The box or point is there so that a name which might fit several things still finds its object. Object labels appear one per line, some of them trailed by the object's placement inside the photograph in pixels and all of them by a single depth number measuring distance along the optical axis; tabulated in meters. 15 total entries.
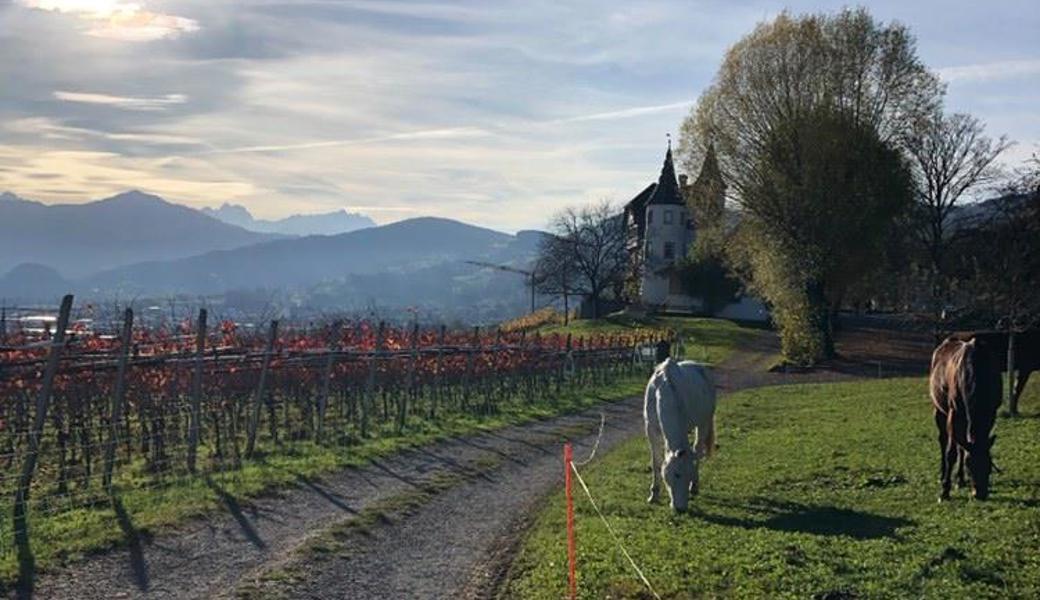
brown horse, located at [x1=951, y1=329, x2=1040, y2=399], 23.38
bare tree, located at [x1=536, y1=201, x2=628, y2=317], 89.00
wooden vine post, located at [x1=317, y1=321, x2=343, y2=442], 21.34
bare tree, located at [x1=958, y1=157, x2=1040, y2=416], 23.89
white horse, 13.63
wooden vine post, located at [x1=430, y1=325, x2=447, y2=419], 27.60
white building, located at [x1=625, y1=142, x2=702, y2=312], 88.12
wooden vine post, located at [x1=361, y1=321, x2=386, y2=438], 23.17
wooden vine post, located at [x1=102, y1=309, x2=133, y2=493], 14.92
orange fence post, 9.34
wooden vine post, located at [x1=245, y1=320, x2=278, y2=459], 18.94
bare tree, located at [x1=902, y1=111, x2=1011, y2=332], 58.12
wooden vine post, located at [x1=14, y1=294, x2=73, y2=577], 12.81
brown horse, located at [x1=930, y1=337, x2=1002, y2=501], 12.91
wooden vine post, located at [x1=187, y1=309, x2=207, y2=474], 16.75
